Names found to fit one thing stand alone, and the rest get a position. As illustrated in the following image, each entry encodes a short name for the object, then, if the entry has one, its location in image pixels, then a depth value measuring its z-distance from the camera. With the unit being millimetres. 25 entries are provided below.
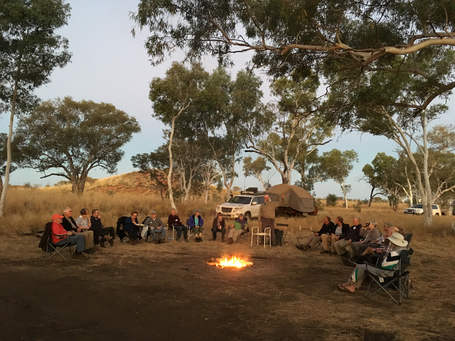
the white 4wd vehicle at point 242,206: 19219
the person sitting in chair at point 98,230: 10383
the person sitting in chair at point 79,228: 8906
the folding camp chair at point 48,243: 8258
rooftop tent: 22984
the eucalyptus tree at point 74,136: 30484
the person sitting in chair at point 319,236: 10977
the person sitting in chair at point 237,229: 12195
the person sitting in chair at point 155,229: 11763
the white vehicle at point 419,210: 32178
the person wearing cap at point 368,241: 8695
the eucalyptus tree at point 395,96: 11375
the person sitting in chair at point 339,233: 10406
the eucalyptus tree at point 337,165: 48250
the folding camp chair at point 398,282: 5775
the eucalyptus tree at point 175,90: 22281
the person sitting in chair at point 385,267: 5992
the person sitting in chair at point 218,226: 12812
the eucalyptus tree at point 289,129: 25750
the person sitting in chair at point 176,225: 12503
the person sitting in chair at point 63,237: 8211
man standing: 11844
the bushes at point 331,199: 50969
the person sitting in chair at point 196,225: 12429
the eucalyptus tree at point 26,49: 13602
